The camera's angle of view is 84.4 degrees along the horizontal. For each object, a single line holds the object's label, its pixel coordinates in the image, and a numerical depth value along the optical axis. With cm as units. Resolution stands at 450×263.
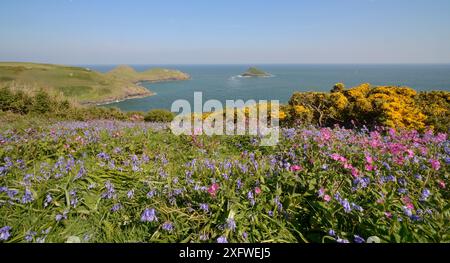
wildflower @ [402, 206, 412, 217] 195
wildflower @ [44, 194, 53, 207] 245
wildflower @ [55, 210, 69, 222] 226
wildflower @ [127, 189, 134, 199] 260
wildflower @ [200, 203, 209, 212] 228
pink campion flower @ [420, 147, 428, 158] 362
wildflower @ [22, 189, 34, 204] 245
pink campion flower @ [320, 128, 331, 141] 415
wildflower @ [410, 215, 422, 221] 193
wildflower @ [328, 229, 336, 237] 198
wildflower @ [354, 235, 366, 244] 178
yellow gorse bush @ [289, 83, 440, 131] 721
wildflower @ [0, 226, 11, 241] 201
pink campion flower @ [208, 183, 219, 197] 236
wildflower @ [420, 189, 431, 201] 235
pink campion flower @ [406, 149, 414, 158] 337
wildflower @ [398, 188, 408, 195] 245
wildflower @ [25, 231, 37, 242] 210
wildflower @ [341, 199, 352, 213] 207
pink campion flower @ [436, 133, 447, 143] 447
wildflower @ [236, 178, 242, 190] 269
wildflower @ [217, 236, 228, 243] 192
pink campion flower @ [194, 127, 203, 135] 566
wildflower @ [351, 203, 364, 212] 210
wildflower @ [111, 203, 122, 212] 248
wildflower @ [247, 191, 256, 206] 243
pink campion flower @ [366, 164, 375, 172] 290
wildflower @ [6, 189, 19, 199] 250
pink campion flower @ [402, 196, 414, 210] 208
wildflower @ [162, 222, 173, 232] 212
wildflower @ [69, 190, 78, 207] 251
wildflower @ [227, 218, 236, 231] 201
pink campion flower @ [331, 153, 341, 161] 300
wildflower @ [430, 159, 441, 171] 296
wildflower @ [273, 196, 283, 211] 246
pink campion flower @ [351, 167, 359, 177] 273
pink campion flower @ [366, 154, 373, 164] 304
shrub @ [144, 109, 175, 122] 1645
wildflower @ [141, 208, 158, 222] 212
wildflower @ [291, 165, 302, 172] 284
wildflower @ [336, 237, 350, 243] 186
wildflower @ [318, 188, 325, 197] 233
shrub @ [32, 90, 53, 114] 1360
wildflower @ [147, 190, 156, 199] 252
